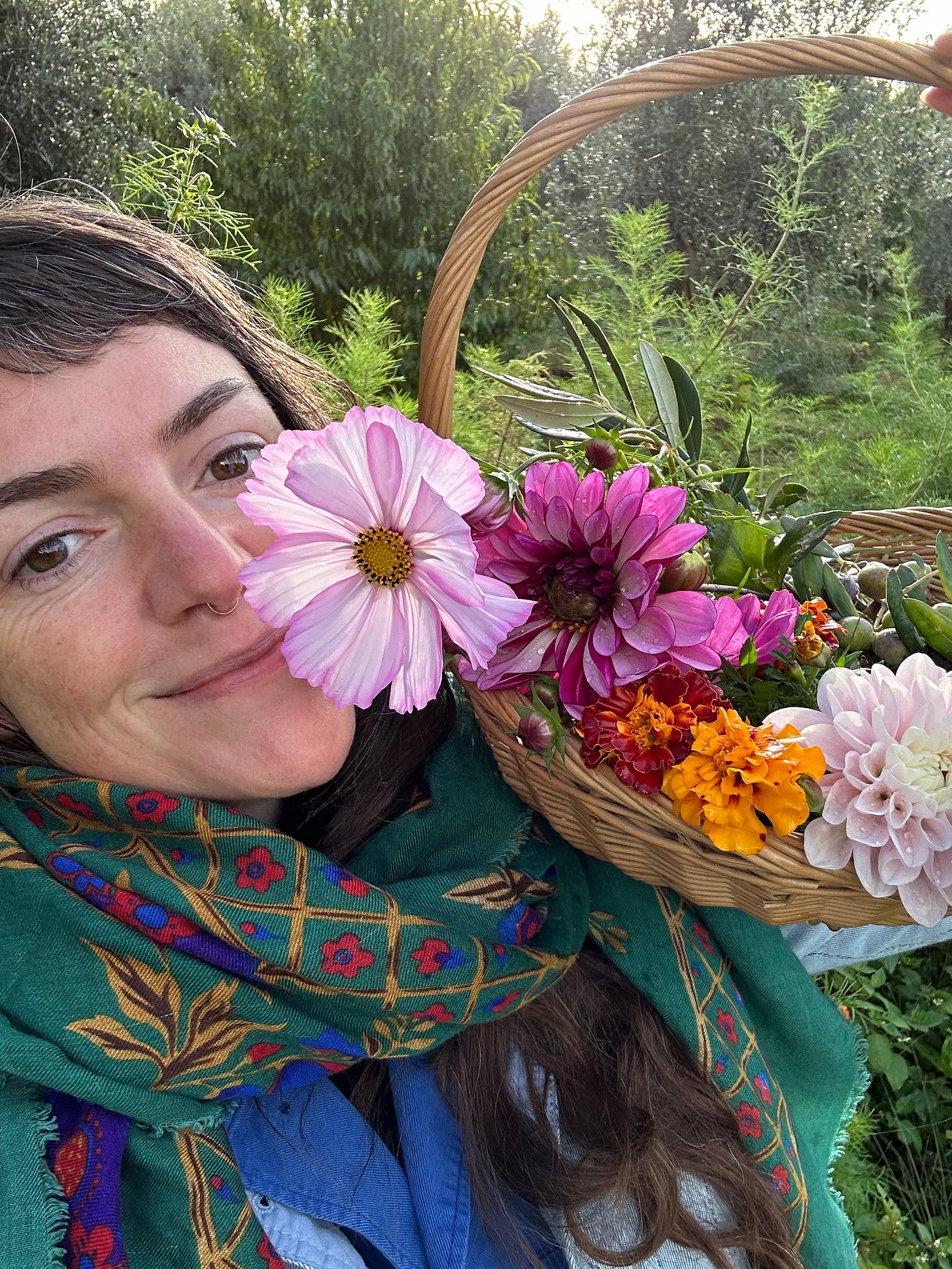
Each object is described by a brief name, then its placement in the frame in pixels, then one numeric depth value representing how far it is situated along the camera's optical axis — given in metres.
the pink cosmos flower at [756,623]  0.63
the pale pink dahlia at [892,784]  0.58
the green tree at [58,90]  5.17
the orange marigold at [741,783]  0.57
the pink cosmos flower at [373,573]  0.52
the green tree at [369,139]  3.26
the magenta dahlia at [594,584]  0.60
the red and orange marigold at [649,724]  0.60
